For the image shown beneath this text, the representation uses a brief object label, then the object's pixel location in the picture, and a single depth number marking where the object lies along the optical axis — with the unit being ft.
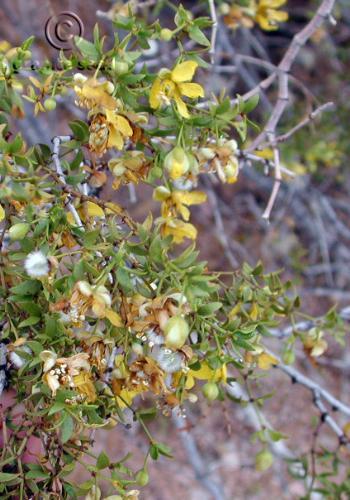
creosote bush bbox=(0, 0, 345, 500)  1.05
